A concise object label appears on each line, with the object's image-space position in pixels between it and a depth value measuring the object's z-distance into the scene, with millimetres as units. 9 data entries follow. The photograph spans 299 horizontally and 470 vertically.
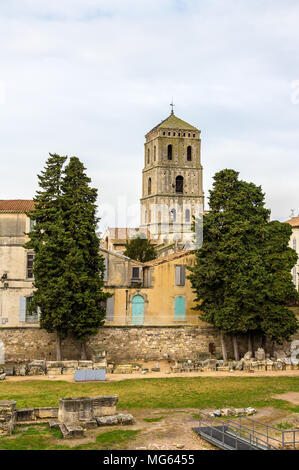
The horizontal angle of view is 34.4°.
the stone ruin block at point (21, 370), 30656
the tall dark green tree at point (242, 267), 34656
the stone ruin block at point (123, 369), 31906
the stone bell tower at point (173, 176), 86562
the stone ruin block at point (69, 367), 31433
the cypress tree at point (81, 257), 33219
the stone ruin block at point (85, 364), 31750
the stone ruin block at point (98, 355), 33031
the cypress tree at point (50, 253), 32625
